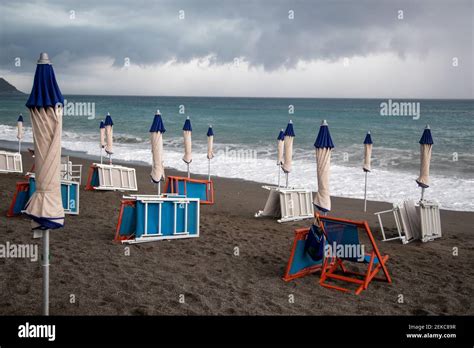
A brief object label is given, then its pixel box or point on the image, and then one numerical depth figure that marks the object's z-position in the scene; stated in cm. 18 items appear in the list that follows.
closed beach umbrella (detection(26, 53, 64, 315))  466
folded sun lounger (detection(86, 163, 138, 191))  1432
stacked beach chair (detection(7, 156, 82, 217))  1019
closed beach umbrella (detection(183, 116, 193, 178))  1556
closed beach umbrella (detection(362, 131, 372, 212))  1375
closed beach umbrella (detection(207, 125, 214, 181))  1641
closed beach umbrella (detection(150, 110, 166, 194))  1094
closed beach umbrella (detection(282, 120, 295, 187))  1284
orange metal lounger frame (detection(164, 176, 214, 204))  1273
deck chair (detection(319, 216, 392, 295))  690
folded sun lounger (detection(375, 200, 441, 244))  1015
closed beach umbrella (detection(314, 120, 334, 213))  789
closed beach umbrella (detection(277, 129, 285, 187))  1437
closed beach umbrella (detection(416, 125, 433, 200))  1127
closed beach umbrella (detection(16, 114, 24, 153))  1991
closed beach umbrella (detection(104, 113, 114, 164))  1672
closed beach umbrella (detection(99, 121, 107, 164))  1811
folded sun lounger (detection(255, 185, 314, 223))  1165
